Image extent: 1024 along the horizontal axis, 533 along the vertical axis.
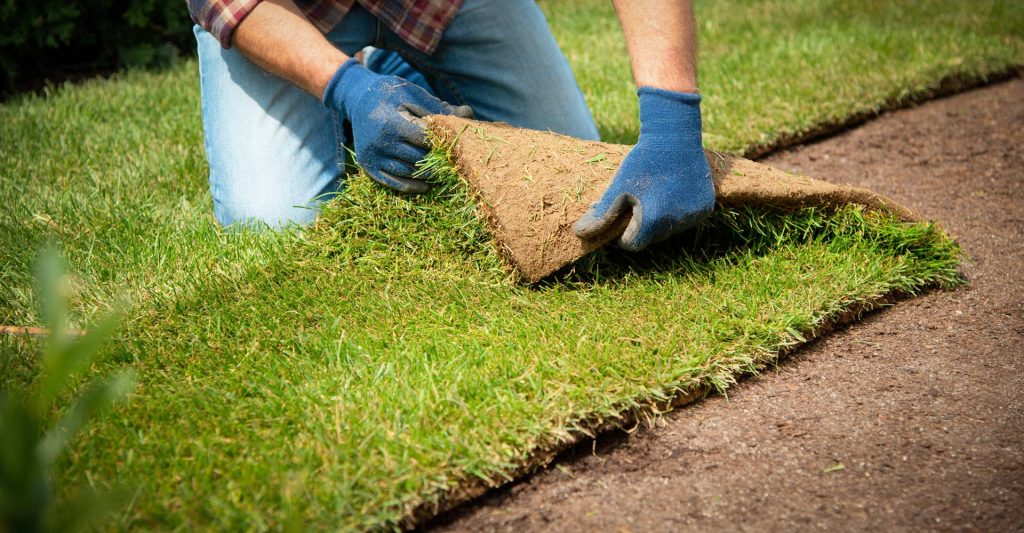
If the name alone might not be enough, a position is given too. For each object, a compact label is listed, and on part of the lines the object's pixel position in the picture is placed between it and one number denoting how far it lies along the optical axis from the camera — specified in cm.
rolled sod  214
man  211
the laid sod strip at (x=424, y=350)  157
